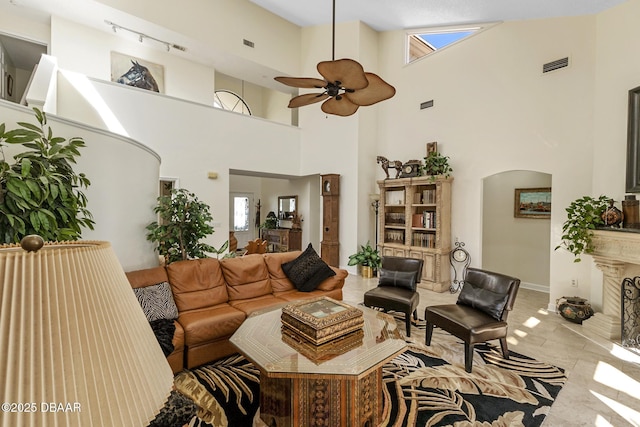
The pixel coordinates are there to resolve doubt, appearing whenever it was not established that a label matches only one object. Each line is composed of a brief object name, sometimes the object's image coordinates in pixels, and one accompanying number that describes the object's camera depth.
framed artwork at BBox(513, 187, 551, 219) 5.23
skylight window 5.50
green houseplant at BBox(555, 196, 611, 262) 3.55
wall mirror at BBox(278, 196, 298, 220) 8.98
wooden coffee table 1.78
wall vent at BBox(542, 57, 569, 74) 4.27
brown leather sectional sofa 2.69
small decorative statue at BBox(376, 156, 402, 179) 5.93
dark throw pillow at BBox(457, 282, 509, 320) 2.81
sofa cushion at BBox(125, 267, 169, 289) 2.90
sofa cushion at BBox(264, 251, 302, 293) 3.74
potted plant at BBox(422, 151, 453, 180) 5.39
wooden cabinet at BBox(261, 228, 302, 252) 8.80
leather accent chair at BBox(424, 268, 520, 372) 2.68
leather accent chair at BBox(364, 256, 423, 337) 3.40
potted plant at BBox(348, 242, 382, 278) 6.28
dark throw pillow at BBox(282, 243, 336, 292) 3.73
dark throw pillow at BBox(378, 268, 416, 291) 3.72
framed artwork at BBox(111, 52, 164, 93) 6.04
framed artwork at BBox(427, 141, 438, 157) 5.68
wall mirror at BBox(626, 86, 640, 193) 3.44
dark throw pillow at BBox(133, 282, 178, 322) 2.72
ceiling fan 2.43
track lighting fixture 5.50
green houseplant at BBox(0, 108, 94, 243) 1.78
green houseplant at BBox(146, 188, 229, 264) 3.41
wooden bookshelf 5.32
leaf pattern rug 2.12
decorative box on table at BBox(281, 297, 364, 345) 2.02
